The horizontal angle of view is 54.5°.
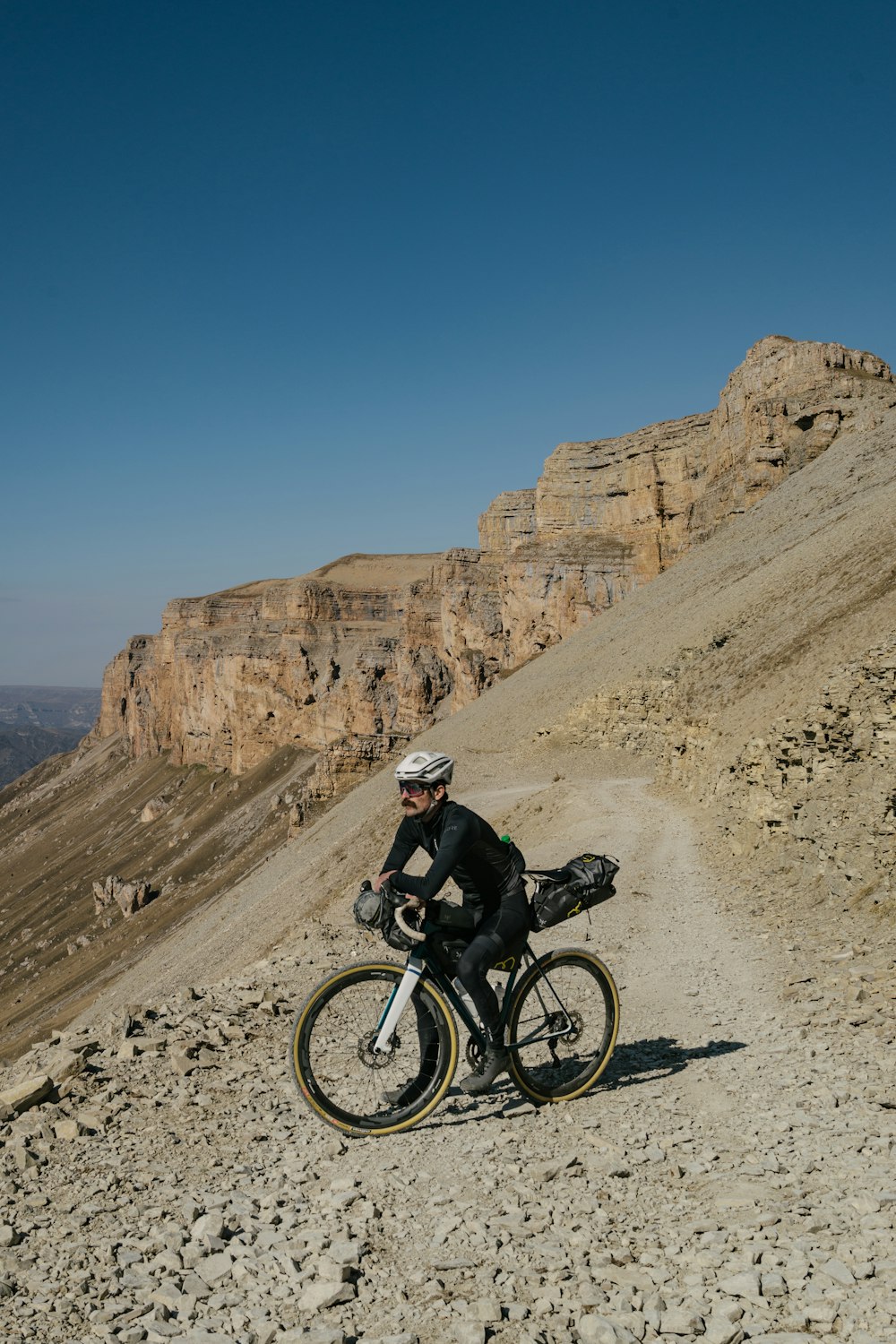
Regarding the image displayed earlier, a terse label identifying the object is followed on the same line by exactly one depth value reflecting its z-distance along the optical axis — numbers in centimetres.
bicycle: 525
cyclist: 520
